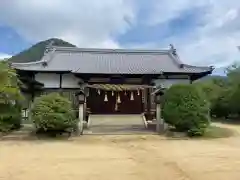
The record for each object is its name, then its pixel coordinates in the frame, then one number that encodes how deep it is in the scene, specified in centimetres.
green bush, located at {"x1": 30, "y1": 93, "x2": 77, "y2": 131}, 859
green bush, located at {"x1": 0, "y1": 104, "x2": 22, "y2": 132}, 940
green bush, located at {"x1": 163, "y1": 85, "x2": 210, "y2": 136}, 896
